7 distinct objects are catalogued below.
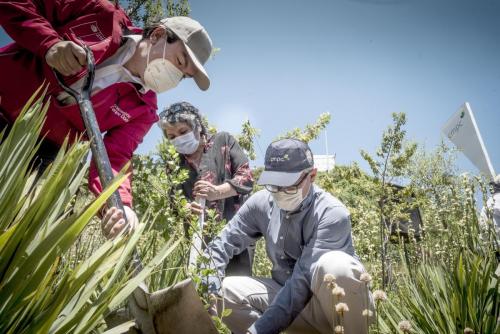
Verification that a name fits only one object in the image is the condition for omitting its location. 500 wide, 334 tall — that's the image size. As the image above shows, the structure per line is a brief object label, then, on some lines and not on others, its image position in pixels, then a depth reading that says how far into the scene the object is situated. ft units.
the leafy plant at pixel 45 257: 2.33
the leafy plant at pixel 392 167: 13.76
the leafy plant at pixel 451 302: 5.61
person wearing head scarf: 9.93
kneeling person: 7.55
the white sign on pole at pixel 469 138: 10.53
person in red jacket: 5.26
